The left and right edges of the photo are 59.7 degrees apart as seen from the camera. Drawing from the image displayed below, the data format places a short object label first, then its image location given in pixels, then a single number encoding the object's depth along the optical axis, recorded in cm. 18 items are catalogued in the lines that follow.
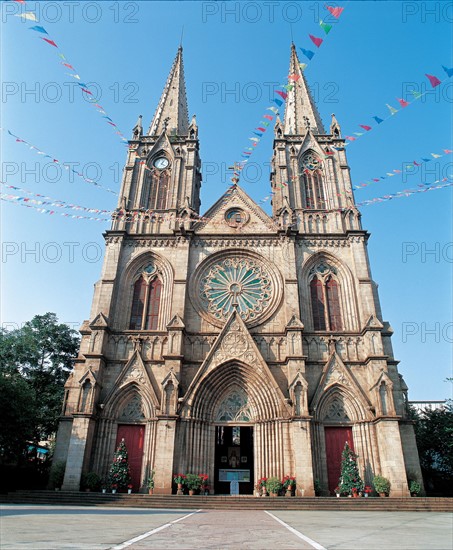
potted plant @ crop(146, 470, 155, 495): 2094
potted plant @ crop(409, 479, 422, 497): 2075
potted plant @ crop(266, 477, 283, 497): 2046
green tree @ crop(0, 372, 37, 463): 2195
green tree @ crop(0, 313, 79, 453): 2970
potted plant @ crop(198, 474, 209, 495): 2091
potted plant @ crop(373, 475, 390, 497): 2055
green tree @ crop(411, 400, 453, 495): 2714
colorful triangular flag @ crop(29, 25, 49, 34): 1047
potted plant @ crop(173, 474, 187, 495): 2060
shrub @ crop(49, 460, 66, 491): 2147
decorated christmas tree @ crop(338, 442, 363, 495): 2053
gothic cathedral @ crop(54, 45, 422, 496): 2236
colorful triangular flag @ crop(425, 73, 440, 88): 1205
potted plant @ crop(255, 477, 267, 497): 2108
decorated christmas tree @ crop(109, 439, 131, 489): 2109
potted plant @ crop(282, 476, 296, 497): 2043
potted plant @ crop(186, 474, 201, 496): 2066
